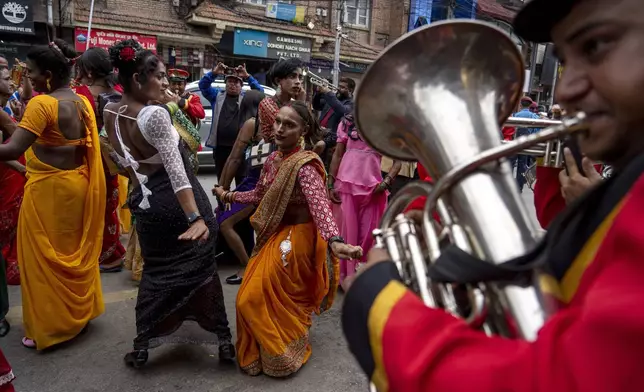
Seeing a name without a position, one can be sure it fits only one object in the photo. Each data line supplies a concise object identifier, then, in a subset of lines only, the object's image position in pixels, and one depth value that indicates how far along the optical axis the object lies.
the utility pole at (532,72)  19.57
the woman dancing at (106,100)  3.96
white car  8.48
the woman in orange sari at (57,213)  2.80
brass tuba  0.76
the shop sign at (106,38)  12.63
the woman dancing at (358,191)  4.11
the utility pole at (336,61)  12.92
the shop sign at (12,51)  12.05
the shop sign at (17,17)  11.81
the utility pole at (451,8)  18.00
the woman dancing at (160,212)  2.42
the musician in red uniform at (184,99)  4.82
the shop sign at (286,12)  15.94
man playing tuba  0.54
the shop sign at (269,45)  15.12
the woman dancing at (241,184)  3.71
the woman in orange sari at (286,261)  2.62
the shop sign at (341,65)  16.89
